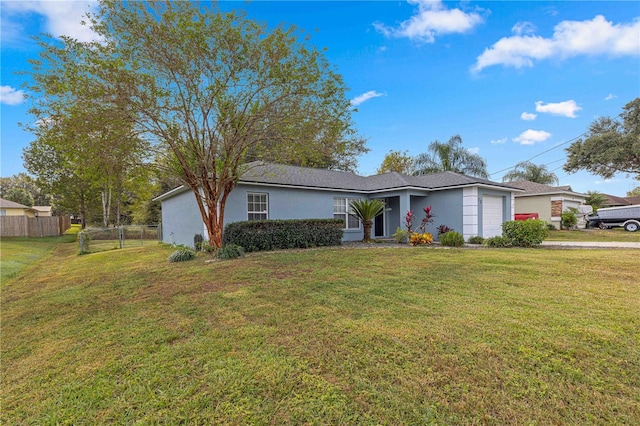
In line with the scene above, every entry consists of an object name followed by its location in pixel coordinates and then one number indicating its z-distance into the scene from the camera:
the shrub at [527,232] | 10.51
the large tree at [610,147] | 21.09
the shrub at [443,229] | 13.51
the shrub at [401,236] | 13.05
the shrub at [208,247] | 9.88
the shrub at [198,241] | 11.27
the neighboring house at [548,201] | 20.17
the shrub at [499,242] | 10.95
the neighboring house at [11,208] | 24.02
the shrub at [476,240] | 12.20
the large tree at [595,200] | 26.83
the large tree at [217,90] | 7.63
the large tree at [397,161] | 27.48
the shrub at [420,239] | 12.01
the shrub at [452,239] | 11.38
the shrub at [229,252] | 9.03
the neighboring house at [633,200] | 40.91
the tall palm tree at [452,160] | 20.92
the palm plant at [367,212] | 12.82
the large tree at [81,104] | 7.19
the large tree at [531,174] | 27.67
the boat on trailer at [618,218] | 18.39
